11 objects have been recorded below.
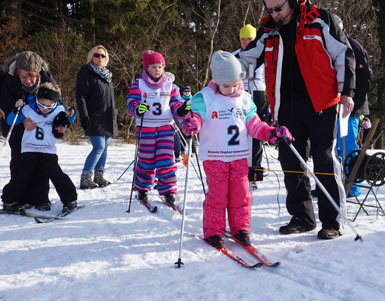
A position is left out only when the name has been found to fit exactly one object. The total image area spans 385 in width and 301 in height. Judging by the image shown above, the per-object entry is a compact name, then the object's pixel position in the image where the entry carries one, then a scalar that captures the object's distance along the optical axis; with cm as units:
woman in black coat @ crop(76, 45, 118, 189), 512
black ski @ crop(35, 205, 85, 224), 353
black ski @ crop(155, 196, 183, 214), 394
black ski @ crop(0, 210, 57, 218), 375
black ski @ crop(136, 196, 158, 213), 387
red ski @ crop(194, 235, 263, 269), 239
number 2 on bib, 291
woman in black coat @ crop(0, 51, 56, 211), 389
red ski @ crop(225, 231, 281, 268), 240
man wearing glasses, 276
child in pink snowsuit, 289
